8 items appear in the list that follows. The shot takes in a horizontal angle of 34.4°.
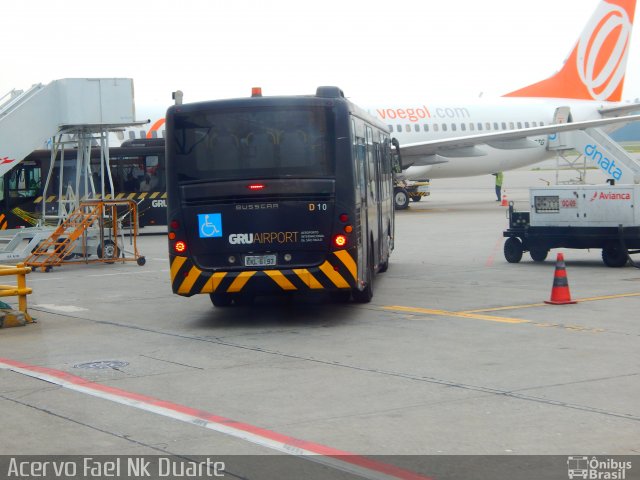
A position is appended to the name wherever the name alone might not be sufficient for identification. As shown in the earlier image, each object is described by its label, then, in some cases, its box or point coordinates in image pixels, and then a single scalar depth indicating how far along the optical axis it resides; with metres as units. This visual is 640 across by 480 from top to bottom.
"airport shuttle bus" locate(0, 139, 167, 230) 31.50
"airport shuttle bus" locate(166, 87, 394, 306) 13.37
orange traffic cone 14.69
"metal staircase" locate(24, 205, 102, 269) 22.39
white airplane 39.09
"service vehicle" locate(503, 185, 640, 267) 19.11
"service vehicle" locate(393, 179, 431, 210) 41.50
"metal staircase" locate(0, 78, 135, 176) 22.38
